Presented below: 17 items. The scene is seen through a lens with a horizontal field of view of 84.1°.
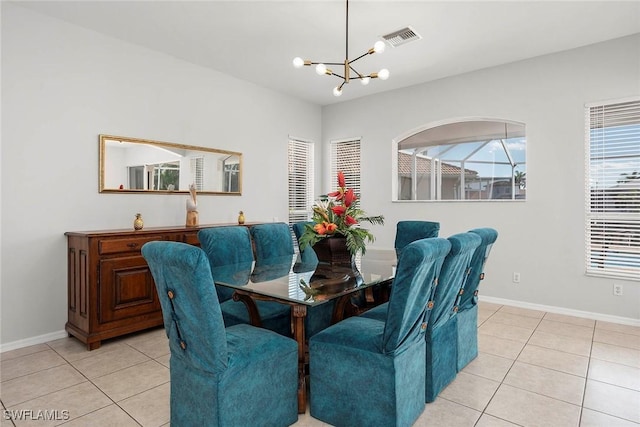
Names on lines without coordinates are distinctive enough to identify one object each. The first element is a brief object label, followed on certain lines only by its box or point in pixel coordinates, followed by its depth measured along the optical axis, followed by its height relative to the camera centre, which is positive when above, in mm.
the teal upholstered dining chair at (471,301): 2619 -695
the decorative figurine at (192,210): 4066 +11
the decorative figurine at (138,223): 3549 -121
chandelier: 2900 +1181
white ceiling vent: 3524 +1790
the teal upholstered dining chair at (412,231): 3711 -216
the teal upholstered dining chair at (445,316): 2094 -710
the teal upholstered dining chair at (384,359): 1755 -803
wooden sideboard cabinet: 3119 -693
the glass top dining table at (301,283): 2043 -466
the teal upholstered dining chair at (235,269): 2568 -459
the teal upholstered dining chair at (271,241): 3465 -306
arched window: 4559 +691
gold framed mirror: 3719 +518
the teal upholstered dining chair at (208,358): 1612 -734
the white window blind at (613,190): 3742 +238
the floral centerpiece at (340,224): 2758 -100
